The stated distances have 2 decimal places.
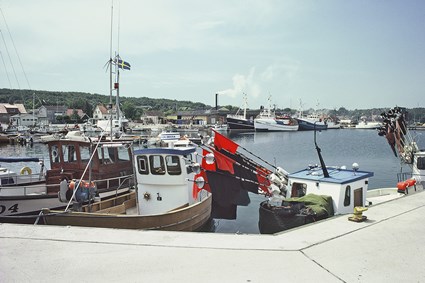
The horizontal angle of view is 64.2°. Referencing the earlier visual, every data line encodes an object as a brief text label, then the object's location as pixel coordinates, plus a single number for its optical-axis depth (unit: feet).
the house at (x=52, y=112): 479.82
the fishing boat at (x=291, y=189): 40.82
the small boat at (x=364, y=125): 552.00
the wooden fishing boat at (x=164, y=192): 44.14
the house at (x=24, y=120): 390.24
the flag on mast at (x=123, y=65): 69.06
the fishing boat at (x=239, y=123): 405.80
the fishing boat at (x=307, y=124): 431.84
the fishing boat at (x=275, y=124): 399.03
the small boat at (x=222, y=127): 422.08
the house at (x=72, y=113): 463.66
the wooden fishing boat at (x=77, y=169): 46.21
